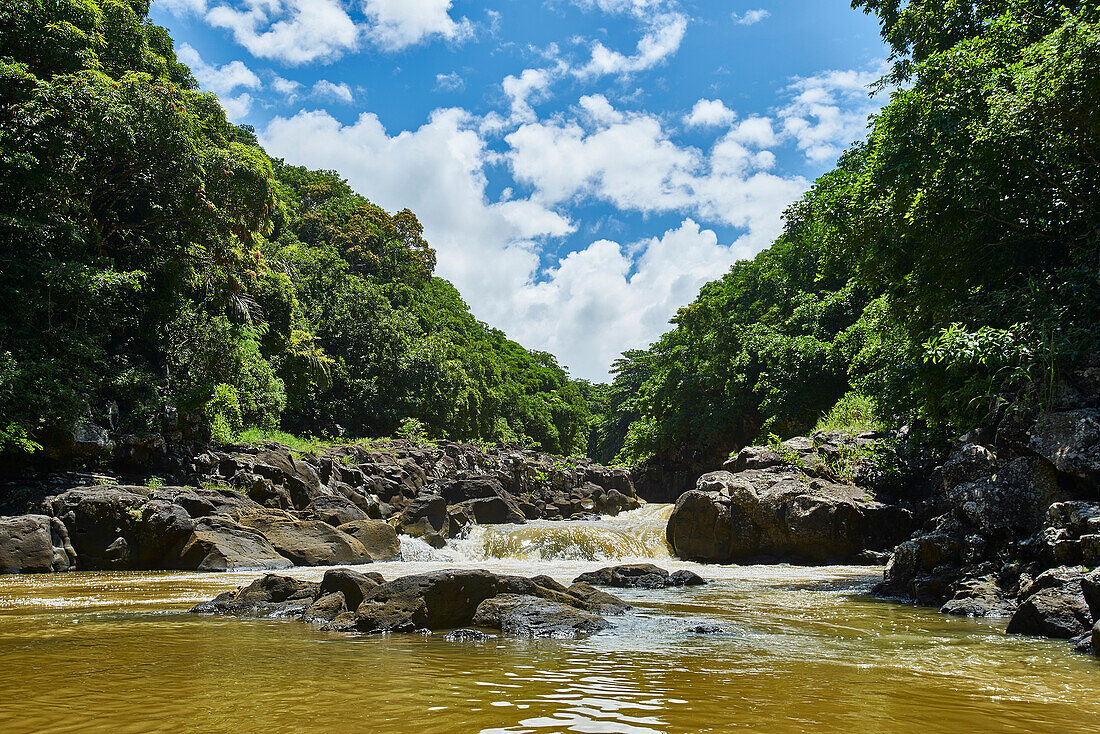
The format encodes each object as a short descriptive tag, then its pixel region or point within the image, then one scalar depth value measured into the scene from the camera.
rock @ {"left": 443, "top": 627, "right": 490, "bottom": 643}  5.95
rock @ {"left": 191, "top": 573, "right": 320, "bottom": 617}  7.46
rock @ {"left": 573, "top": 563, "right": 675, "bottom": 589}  11.57
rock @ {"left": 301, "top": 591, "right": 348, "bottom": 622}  6.98
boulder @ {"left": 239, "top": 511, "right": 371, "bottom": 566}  14.63
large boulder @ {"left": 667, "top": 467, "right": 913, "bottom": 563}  14.92
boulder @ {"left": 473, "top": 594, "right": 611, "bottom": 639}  6.30
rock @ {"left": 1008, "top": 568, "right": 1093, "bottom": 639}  6.02
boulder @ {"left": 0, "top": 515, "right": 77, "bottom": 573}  11.66
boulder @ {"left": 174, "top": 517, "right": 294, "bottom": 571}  13.24
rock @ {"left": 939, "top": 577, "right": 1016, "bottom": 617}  7.78
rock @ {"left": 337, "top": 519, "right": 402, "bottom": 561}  16.20
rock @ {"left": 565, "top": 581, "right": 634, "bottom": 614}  7.95
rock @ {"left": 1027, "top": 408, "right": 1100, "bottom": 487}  7.91
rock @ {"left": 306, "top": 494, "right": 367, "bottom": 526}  16.56
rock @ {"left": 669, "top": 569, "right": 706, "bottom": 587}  11.62
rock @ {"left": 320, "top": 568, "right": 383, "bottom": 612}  7.09
